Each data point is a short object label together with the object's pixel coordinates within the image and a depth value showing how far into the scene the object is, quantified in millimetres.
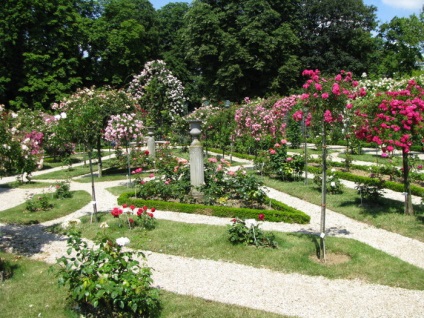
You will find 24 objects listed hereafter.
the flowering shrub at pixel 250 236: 8004
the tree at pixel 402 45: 35625
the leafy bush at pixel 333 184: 12156
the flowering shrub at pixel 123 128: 15914
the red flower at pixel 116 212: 8062
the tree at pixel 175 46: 43969
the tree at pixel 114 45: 36031
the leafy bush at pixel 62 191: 13409
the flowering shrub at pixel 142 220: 9136
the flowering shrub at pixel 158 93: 27750
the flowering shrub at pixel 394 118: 8789
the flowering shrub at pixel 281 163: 14289
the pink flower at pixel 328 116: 7090
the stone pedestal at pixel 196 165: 11750
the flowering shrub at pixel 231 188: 11039
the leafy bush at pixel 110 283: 4938
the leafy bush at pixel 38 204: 11695
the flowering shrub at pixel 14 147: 7351
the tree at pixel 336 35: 36062
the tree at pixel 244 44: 32594
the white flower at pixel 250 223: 7809
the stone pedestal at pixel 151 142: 19844
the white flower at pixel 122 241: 5121
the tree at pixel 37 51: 29969
